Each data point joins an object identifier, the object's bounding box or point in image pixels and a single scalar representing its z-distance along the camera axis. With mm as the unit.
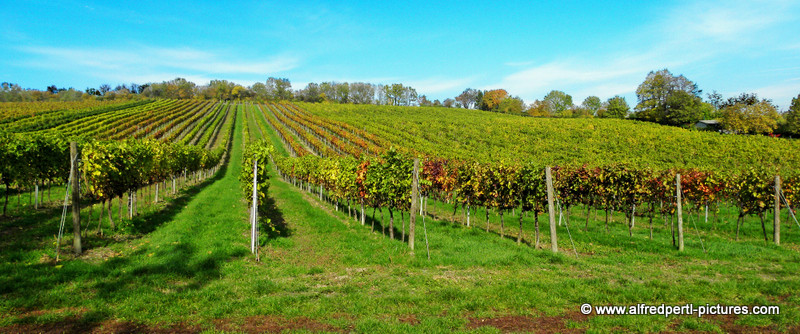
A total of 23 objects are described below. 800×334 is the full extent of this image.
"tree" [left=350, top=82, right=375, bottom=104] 168038
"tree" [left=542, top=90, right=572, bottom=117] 137125
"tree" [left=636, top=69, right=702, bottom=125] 76062
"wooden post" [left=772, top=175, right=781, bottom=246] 14648
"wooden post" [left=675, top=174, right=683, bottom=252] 12694
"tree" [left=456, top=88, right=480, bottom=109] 167325
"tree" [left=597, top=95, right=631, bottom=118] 93875
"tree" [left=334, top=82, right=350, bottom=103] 167250
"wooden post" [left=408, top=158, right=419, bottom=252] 12422
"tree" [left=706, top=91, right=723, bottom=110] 98475
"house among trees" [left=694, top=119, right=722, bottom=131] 70812
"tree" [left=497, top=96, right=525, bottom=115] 139162
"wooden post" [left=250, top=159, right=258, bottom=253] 11138
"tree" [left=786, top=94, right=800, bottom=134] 59969
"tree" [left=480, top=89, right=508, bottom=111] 148875
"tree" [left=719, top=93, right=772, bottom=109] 73962
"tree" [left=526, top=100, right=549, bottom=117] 129875
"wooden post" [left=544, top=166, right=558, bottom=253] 12060
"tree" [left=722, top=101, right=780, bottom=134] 61438
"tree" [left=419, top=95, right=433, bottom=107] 171675
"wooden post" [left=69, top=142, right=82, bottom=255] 10344
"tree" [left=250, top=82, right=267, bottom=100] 171950
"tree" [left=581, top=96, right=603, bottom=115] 141462
